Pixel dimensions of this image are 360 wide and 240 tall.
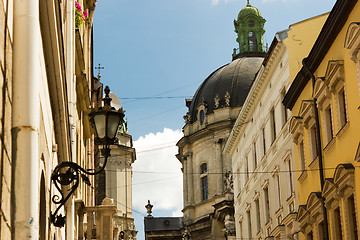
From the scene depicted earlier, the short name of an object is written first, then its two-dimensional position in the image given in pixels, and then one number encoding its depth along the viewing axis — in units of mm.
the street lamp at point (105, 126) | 10484
